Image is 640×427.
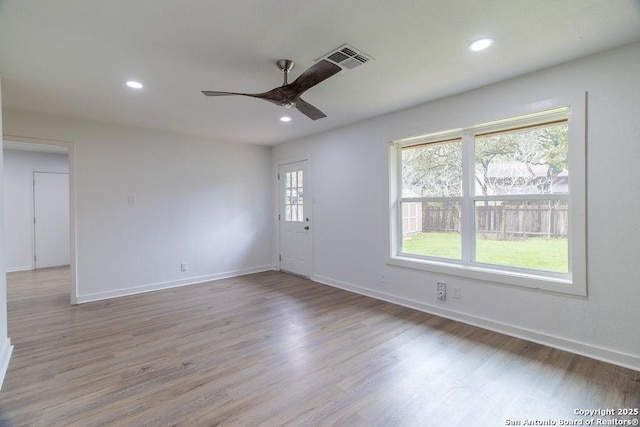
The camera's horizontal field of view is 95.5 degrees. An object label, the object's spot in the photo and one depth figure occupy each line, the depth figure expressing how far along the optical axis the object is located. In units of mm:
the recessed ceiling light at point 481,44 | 2125
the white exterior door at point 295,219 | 5162
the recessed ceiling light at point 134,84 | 2767
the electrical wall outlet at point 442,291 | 3314
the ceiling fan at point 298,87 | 2058
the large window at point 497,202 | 2613
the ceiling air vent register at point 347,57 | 2193
